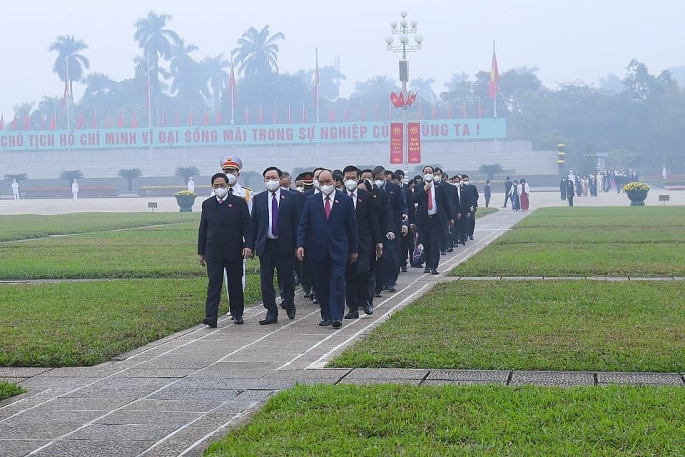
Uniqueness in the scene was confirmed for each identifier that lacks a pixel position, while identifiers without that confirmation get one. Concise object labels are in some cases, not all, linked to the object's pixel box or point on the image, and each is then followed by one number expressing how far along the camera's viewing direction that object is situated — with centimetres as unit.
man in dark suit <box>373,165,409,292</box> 1502
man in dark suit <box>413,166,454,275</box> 1738
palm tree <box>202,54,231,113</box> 15675
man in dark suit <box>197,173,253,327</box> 1183
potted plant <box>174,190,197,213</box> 4859
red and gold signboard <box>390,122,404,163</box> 4256
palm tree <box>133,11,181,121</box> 12550
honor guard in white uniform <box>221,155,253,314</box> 1252
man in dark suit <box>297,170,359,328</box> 1167
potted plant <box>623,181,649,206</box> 4628
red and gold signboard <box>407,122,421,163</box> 4316
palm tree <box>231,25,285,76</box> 12694
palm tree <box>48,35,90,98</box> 12406
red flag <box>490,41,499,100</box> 8420
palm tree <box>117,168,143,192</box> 8719
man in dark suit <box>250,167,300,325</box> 1204
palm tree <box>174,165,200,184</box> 8781
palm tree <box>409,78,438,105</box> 19075
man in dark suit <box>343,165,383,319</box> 1230
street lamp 3909
